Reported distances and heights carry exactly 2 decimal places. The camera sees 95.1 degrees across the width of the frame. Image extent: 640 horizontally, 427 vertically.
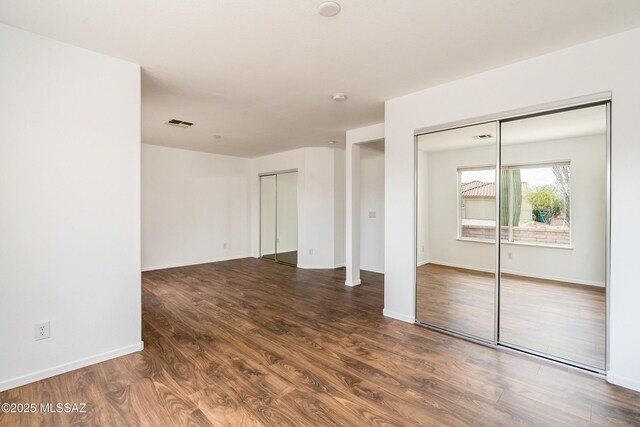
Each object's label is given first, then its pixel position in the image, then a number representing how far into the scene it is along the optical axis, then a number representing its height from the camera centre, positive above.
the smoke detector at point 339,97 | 3.25 +1.28
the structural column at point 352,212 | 4.75 -0.03
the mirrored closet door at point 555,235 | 2.35 -0.21
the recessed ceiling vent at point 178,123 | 4.29 +1.30
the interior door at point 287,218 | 6.61 -0.19
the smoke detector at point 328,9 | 1.80 +1.27
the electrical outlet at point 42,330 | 2.16 -0.90
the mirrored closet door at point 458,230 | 2.88 -0.20
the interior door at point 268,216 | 7.11 -0.15
